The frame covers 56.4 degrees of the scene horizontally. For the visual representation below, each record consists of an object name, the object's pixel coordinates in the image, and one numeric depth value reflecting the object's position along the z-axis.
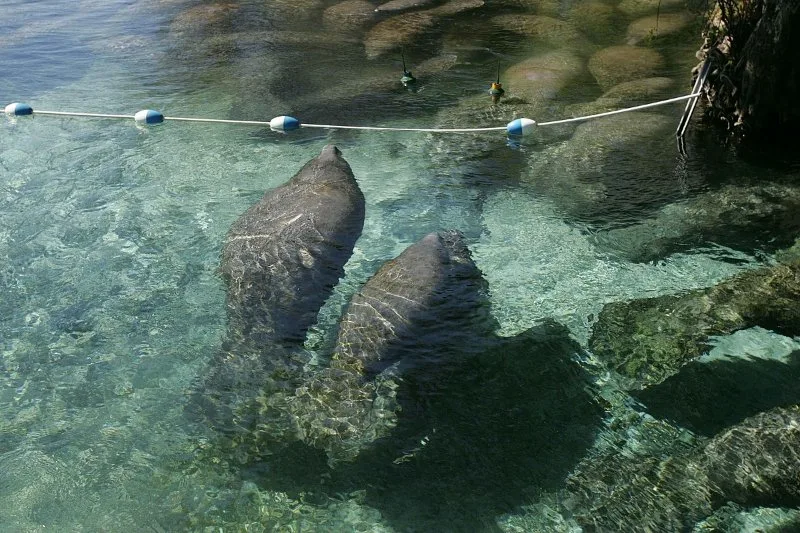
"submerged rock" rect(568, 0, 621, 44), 13.23
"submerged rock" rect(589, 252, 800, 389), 5.80
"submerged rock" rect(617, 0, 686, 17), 14.09
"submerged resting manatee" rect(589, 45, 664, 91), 11.16
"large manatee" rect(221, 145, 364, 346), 6.25
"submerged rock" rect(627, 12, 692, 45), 12.79
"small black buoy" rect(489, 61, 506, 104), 10.78
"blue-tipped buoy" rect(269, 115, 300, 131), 9.69
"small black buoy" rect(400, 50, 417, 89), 11.59
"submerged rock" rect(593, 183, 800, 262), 7.28
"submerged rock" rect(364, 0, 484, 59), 13.55
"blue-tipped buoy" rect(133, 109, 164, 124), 10.17
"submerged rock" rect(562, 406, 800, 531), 4.56
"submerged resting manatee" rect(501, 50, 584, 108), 10.83
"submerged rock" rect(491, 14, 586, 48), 13.12
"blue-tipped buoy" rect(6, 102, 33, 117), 10.73
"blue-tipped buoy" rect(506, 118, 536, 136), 9.20
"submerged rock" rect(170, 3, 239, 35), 15.15
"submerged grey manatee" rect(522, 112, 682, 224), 8.02
